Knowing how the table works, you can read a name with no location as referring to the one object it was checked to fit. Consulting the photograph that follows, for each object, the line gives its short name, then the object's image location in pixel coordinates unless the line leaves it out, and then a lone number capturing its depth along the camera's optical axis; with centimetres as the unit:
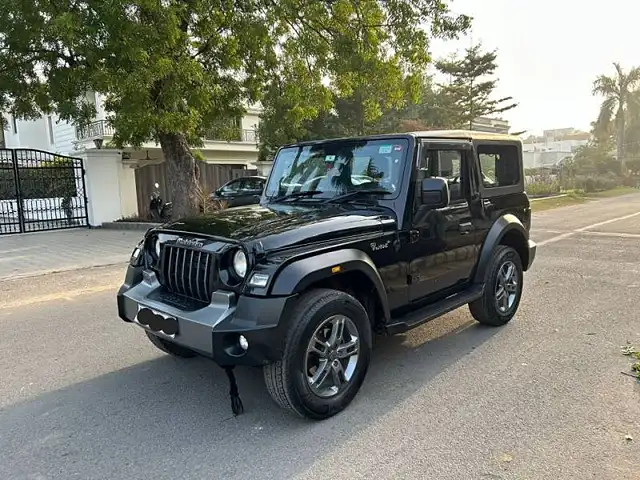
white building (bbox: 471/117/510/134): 4149
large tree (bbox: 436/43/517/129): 3494
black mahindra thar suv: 311
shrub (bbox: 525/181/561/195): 2714
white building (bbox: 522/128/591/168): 6520
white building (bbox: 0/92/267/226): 1579
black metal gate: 1474
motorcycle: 1627
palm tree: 4022
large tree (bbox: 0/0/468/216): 941
